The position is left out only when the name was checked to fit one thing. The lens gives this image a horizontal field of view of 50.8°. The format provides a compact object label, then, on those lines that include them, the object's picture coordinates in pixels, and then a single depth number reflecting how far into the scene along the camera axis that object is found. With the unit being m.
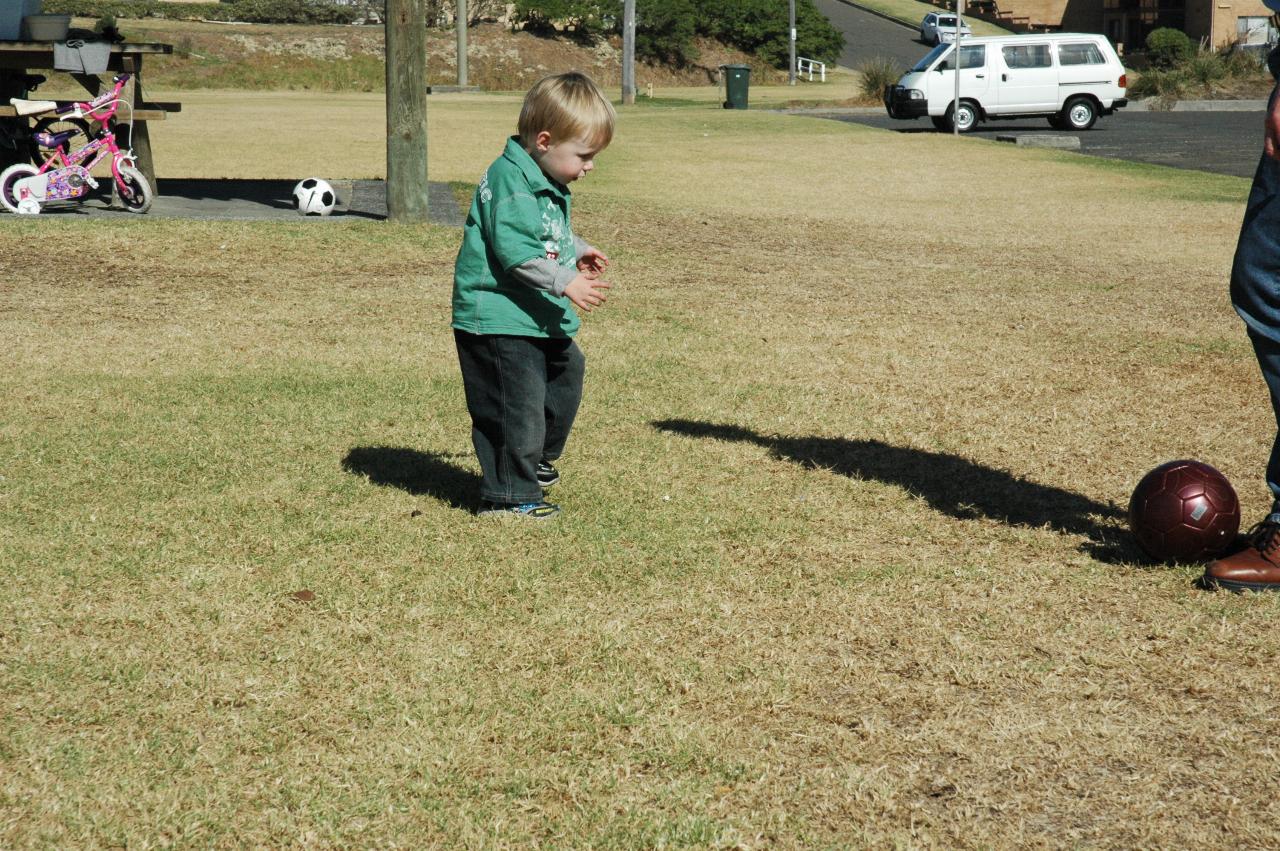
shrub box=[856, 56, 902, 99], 42.19
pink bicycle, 12.90
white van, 30.75
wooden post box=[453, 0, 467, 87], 50.80
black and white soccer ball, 13.15
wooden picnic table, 13.27
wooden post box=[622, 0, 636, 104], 46.12
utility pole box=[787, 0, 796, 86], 58.81
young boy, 4.52
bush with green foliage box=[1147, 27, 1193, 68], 49.34
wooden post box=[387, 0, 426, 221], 12.56
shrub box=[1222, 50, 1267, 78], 42.84
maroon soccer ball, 4.40
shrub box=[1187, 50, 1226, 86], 41.88
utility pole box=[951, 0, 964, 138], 29.19
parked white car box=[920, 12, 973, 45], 65.88
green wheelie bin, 39.66
